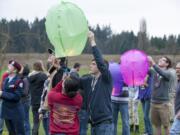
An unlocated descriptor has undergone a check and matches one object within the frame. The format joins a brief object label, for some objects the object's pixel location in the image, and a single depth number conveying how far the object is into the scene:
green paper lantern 9.09
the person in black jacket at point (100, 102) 9.62
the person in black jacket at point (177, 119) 11.99
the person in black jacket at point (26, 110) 15.49
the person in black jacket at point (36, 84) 14.74
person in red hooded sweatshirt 9.49
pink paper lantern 13.05
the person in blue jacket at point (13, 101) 12.83
